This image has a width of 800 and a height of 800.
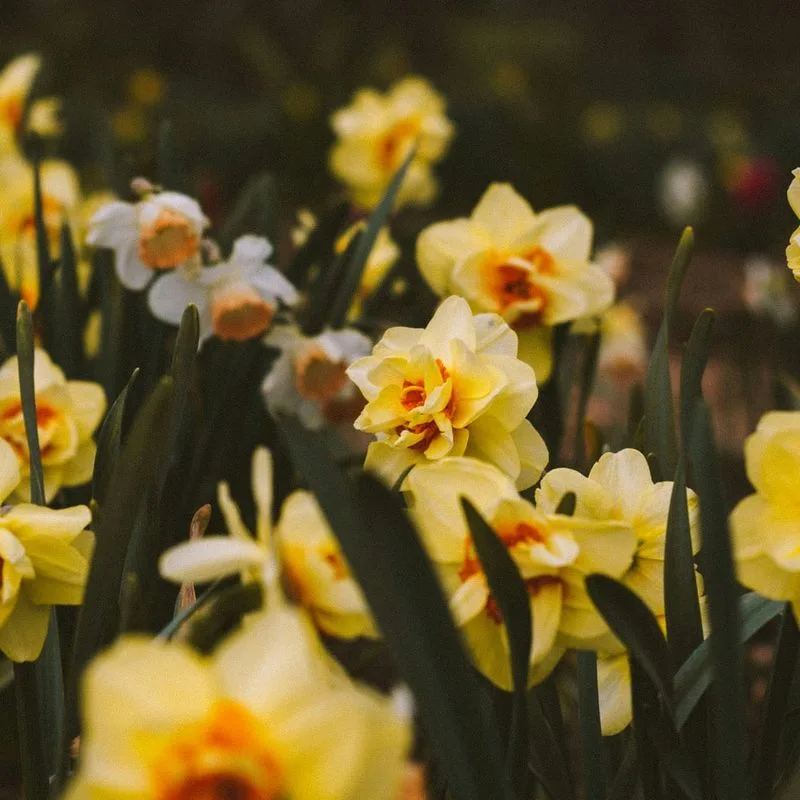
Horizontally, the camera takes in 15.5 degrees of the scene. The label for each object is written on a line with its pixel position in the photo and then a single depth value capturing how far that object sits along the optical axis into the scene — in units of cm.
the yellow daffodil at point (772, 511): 108
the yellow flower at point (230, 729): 78
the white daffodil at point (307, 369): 139
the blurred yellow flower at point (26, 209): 152
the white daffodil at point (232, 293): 135
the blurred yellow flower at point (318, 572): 104
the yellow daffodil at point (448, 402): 114
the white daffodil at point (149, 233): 134
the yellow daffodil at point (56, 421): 126
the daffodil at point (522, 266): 130
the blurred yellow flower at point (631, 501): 112
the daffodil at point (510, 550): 108
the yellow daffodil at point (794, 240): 117
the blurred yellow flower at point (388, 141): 172
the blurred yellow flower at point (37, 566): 113
